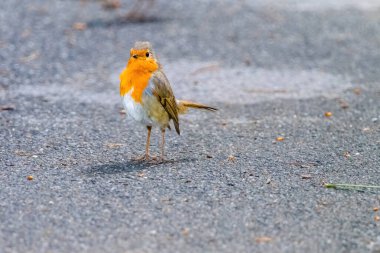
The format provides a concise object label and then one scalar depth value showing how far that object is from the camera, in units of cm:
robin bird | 1047
